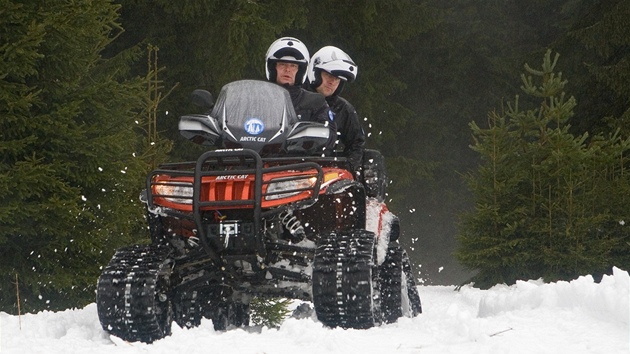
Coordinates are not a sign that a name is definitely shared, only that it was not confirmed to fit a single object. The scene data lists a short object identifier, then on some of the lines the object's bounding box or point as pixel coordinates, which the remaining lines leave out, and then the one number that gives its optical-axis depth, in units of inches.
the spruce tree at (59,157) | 401.1
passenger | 400.2
